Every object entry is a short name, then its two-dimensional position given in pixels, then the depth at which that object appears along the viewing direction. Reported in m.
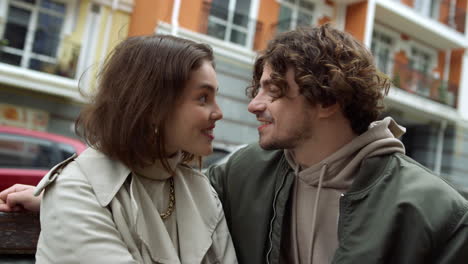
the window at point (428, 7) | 15.19
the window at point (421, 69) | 14.92
